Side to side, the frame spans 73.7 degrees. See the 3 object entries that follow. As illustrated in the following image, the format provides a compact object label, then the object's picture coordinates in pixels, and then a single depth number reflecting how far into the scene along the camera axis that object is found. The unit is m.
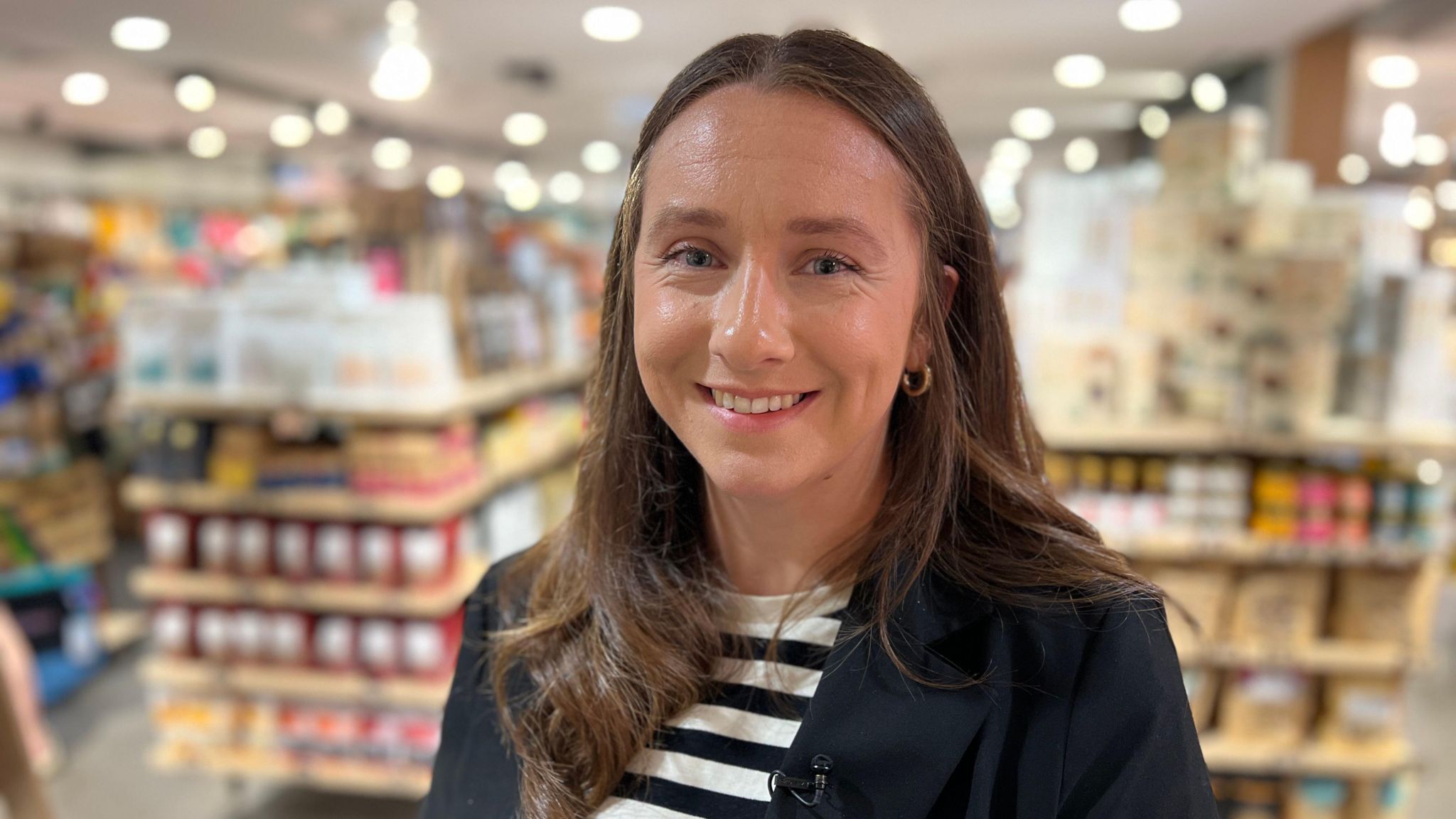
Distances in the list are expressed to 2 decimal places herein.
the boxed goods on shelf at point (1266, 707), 3.26
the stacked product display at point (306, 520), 3.39
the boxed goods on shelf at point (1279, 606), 3.20
